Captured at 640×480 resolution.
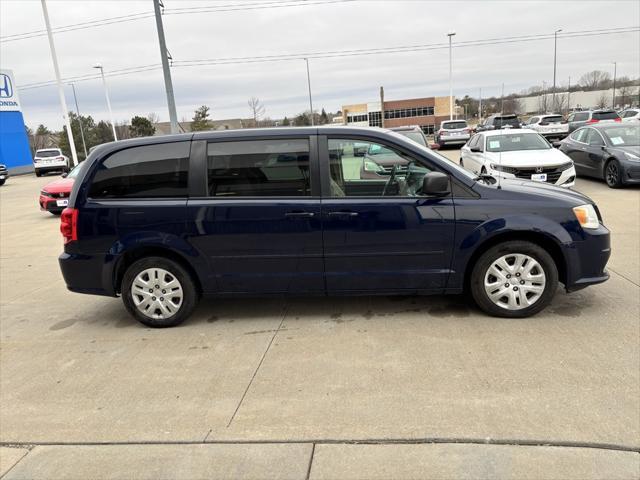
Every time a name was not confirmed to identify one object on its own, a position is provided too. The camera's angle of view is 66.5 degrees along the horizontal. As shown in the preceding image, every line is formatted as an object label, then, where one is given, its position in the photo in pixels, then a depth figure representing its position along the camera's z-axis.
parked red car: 12.39
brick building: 79.81
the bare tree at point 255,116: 47.98
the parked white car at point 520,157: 9.90
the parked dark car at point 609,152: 10.88
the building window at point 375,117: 76.87
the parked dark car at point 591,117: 26.28
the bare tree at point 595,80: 94.44
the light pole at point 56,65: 26.61
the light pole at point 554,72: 53.75
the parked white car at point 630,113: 28.86
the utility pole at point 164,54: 14.97
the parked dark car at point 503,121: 27.76
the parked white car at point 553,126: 26.55
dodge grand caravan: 4.23
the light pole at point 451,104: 48.21
